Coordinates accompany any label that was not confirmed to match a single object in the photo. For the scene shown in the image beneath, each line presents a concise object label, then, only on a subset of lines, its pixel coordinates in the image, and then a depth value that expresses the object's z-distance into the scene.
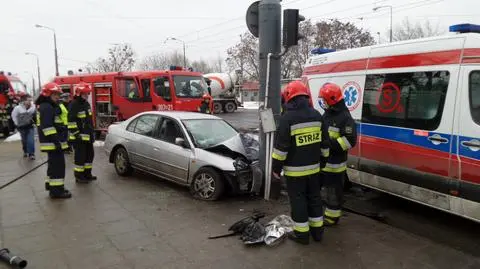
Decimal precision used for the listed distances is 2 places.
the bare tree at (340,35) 37.22
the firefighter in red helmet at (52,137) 6.36
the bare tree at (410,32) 40.01
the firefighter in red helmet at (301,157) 4.43
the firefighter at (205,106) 14.02
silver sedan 6.11
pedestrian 10.54
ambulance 4.34
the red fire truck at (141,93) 13.57
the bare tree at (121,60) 46.28
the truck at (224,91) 32.50
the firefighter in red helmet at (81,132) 7.49
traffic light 5.70
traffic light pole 6.22
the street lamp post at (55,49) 34.84
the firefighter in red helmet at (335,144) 4.85
